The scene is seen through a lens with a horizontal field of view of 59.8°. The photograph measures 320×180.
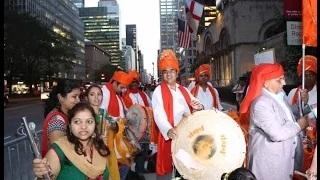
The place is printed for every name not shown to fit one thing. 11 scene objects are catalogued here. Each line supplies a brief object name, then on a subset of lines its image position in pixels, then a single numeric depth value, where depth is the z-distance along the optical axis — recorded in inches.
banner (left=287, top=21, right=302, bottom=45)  152.4
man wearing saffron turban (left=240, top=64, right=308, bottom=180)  98.3
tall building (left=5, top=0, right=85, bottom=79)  2347.8
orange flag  104.5
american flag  531.6
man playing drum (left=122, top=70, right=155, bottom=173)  200.4
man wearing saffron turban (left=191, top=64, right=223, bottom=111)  213.7
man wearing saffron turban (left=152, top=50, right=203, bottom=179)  134.9
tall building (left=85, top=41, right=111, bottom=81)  4142.3
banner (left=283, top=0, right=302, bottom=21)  151.4
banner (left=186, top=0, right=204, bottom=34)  470.6
